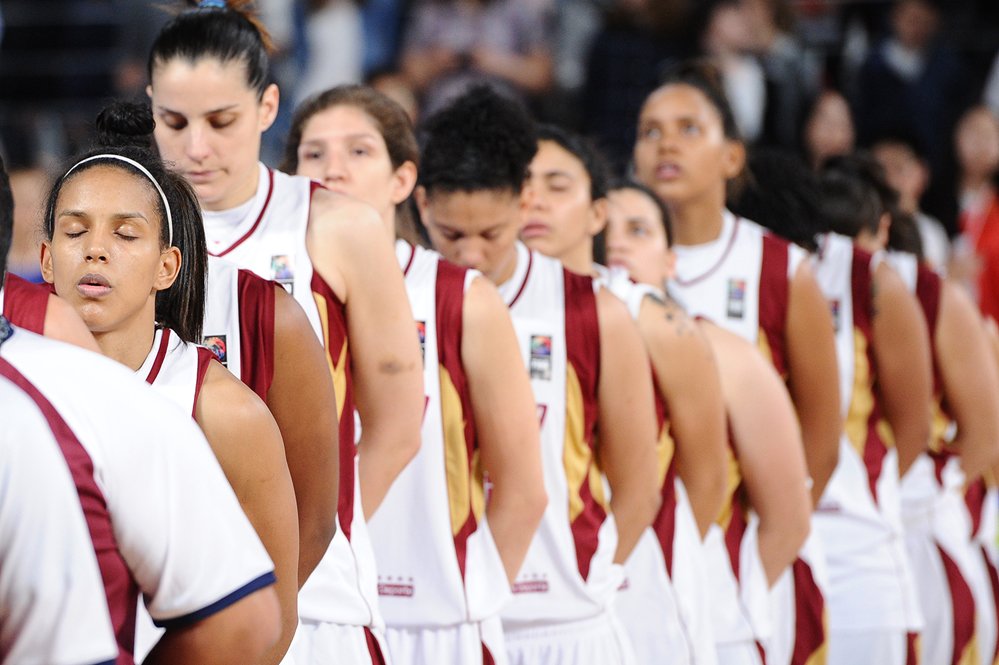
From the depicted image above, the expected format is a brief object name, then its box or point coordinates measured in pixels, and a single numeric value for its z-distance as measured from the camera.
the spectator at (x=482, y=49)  18.06
